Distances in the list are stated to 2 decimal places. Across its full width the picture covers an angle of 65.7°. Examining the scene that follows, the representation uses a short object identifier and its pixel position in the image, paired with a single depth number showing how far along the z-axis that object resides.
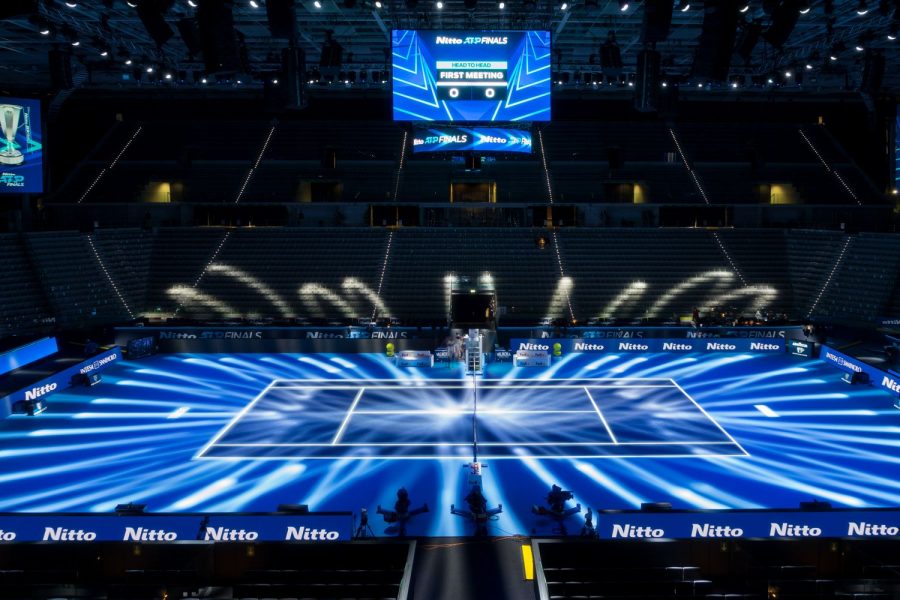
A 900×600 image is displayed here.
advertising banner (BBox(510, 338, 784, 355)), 24.81
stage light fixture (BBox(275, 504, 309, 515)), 10.00
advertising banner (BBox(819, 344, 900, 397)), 18.67
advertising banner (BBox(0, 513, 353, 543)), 9.70
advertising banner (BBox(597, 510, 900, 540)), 9.52
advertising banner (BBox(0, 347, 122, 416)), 17.72
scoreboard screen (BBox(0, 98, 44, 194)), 25.38
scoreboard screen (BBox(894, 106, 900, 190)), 27.97
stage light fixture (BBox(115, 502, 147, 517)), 9.85
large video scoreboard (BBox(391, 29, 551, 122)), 23.48
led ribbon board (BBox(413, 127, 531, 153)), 24.36
